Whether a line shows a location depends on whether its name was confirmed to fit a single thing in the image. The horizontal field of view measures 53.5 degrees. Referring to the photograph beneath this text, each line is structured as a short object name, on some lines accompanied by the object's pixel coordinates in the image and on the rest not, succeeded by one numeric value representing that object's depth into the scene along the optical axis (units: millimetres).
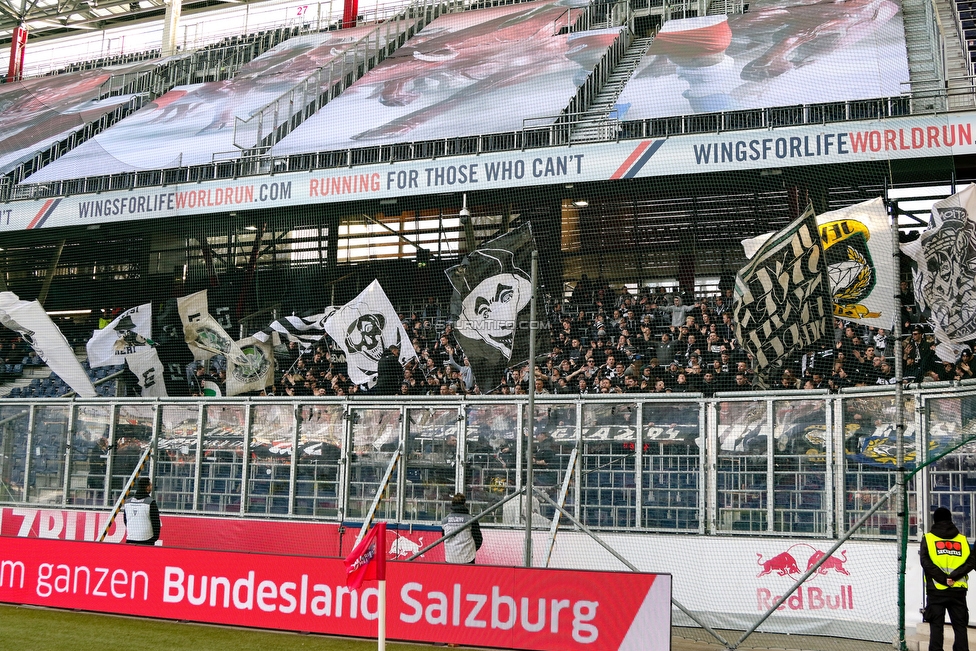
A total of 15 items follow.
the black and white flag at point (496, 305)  14711
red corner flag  8250
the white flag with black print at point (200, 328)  17391
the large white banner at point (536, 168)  13742
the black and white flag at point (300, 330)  17047
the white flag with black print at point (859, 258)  11677
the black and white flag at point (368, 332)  15852
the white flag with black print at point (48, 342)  17562
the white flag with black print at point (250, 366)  16688
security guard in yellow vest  8609
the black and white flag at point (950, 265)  11562
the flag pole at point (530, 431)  10195
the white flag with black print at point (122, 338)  18172
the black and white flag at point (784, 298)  11875
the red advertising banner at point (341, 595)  8781
